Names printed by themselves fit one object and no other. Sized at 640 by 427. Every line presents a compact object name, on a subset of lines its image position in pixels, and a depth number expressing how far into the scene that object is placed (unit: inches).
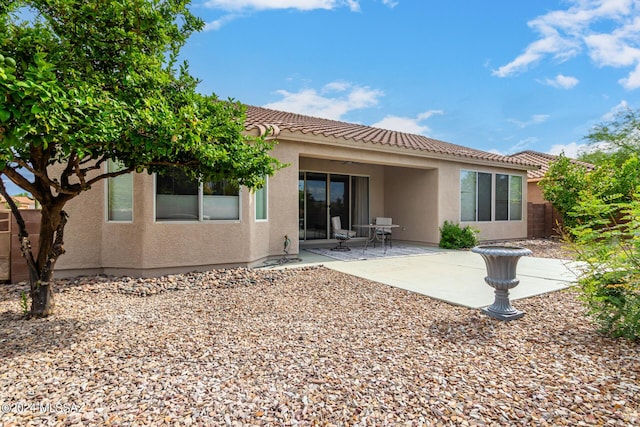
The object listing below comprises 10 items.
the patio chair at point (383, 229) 441.4
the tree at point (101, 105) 106.9
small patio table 410.4
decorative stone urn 167.8
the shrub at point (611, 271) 138.2
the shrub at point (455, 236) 442.9
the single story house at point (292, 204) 263.4
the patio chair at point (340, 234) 408.9
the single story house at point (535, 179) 680.9
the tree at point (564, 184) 495.5
